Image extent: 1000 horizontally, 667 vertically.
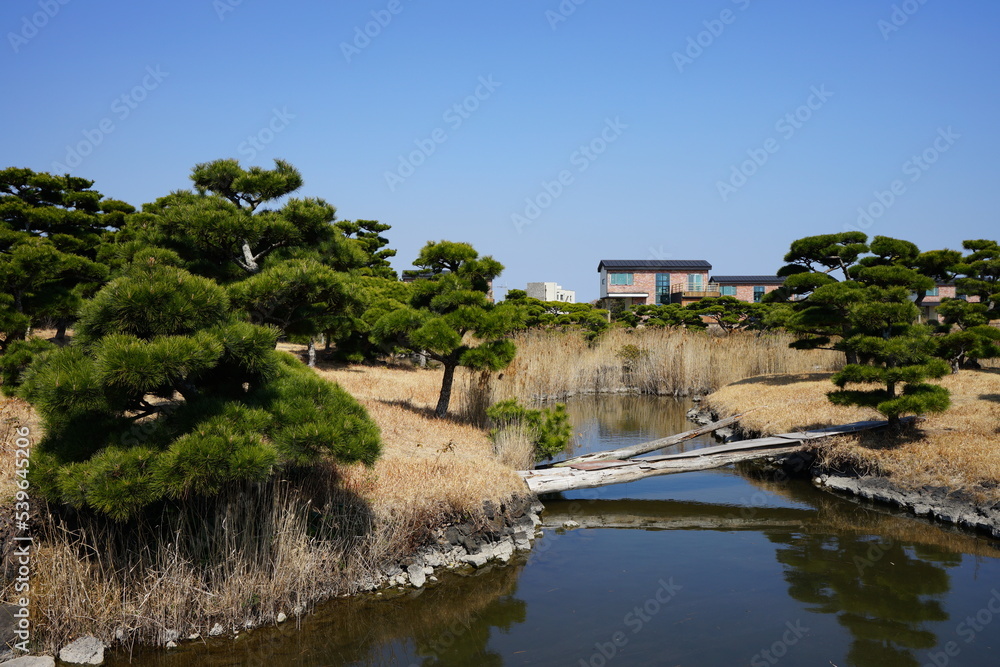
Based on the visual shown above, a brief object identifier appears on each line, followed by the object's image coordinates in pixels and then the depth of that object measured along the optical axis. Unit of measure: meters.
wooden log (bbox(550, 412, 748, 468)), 9.27
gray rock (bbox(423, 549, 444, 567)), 6.11
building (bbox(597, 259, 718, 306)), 40.91
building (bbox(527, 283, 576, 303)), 54.81
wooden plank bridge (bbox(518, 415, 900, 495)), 8.11
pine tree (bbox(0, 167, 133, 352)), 8.41
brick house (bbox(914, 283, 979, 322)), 38.33
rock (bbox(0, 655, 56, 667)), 4.10
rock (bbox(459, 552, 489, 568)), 6.34
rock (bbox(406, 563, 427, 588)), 5.83
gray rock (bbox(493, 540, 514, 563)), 6.54
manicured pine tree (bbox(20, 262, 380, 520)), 4.03
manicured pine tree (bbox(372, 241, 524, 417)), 9.73
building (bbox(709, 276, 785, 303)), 40.31
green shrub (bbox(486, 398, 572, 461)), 8.98
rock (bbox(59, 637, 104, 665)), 4.32
